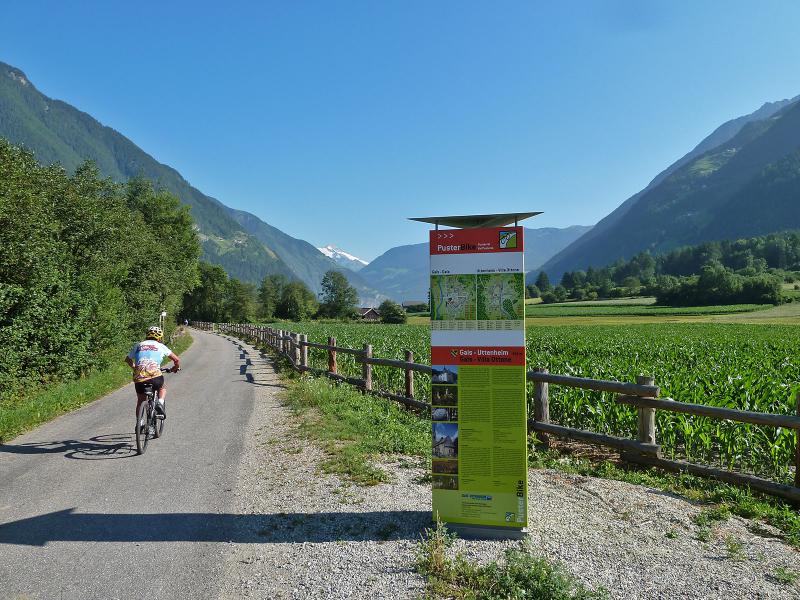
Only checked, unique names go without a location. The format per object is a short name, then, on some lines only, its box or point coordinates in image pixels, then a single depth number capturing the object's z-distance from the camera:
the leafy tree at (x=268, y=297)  119.00
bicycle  8.25
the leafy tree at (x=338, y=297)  126.06
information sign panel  4.95
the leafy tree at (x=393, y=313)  105.50
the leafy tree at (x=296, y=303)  113.61
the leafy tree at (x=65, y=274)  12.58
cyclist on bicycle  8.58
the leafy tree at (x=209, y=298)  99.19
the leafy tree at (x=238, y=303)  104.92
